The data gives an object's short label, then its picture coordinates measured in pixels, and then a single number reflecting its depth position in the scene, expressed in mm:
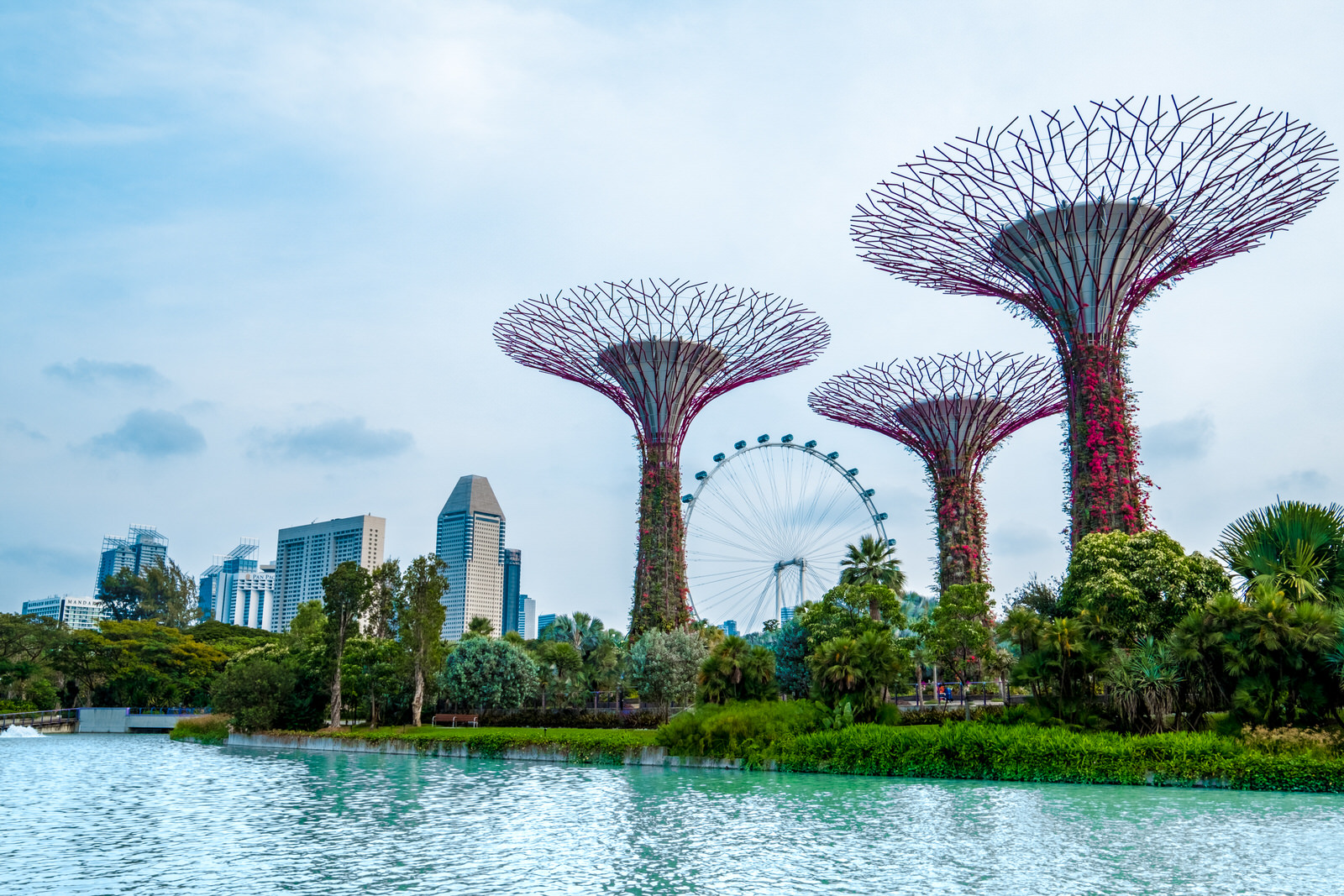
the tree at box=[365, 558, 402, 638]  49219
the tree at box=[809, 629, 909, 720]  31344
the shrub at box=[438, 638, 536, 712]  43906
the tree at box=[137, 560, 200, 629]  119438
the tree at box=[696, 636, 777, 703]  35562
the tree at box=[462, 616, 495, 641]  55594
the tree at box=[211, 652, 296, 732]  45844
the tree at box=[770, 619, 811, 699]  40094
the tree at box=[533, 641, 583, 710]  46781
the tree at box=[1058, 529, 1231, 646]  29172
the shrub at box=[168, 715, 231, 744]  49719
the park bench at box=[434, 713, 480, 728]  44344
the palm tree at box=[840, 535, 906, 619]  45219
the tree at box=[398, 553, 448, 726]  44844
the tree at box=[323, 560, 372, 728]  47156
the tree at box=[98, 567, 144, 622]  122562
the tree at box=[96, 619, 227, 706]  71163
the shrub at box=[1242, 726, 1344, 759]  21625
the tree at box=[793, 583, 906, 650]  38312
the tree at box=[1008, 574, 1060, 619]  34375
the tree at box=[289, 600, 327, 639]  66875
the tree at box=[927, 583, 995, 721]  36656
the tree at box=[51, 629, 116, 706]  71188
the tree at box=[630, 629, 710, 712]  41875
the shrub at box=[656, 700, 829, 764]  29719
